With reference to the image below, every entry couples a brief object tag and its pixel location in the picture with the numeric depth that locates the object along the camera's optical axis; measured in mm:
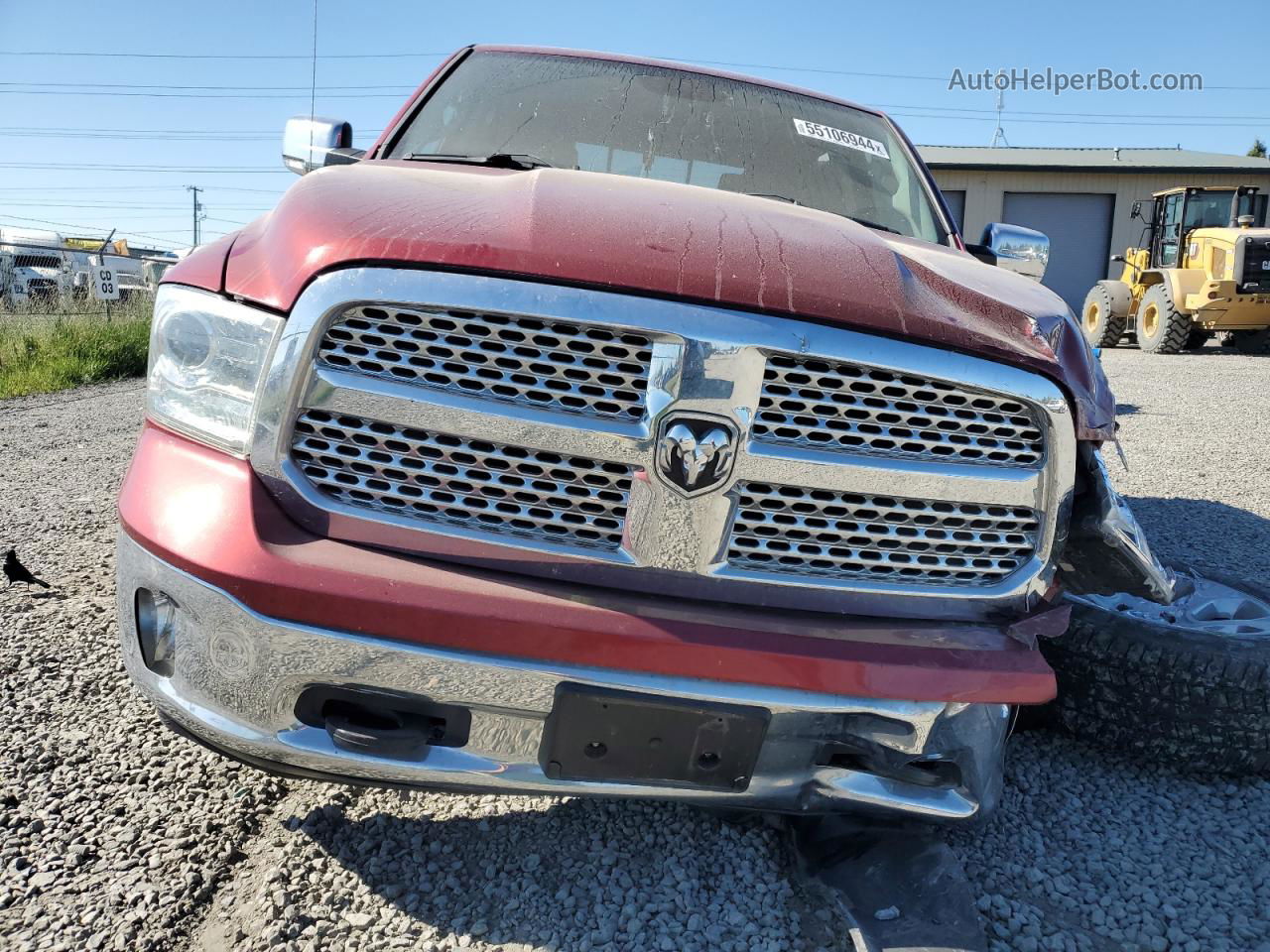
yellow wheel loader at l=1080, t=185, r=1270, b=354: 13953
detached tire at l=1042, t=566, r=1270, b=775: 2100
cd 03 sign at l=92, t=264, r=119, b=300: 12500
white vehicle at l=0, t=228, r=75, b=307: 13375
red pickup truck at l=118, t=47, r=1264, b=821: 1381
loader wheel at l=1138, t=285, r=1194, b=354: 14750
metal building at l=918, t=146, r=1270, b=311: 25250
